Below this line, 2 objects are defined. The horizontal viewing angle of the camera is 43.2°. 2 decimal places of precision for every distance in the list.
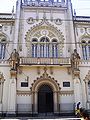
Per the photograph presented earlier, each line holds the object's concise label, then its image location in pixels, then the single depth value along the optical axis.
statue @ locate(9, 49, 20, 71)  12.67
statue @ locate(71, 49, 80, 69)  12.95
